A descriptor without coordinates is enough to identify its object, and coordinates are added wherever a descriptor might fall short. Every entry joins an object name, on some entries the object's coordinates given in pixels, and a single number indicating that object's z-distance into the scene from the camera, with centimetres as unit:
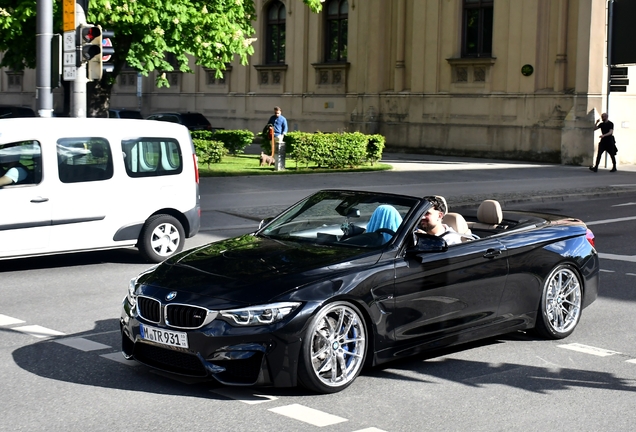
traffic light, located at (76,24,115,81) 1612
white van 1114
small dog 2733
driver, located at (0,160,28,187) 1109
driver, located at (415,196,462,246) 756
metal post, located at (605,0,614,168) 3008
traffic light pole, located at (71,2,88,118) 1634
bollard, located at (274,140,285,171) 2630
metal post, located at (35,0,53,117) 1659
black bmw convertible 616
